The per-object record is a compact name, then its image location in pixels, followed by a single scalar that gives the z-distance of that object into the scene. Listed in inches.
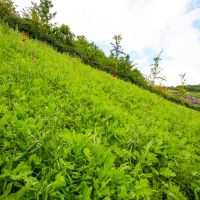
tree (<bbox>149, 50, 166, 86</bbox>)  1099.2
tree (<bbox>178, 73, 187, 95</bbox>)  1124.0
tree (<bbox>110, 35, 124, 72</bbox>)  1042.1
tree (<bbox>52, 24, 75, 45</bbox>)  1199.6
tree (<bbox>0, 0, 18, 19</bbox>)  703.2
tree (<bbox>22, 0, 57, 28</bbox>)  1023.9
